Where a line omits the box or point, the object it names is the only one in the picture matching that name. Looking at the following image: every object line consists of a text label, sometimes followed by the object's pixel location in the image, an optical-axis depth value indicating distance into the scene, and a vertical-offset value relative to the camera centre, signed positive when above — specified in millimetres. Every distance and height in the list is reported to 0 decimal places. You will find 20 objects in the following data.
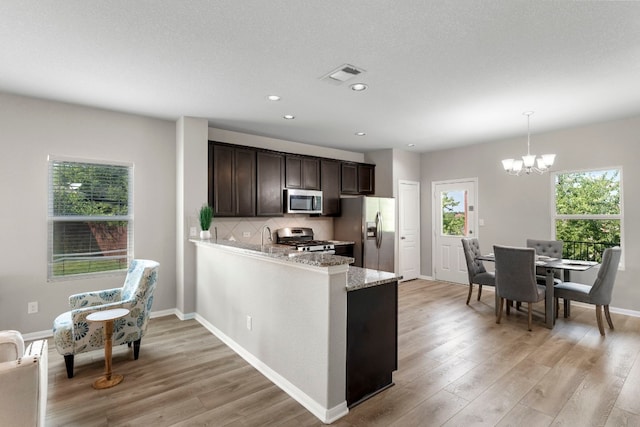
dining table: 3809 -737
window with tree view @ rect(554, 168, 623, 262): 4586 +28
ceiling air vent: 2844 +1290
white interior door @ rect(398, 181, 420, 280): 6524 -298
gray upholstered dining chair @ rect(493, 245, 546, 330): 3779 -751
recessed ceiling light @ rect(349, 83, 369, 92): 3207 +1294
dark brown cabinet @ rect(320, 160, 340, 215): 5902 +527
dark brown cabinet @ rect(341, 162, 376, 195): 6247 +729
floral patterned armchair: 2699 -898
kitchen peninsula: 2164 -834
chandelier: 3973 +662
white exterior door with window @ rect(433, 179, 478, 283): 6164 -188
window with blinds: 3695 -15
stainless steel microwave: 5352 +237
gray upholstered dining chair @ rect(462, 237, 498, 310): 4676 -833
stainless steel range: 5173 -436
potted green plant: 4148 -72
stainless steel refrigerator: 5723 -259
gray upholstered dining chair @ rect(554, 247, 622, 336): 3607 -850
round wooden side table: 2572 -1032
